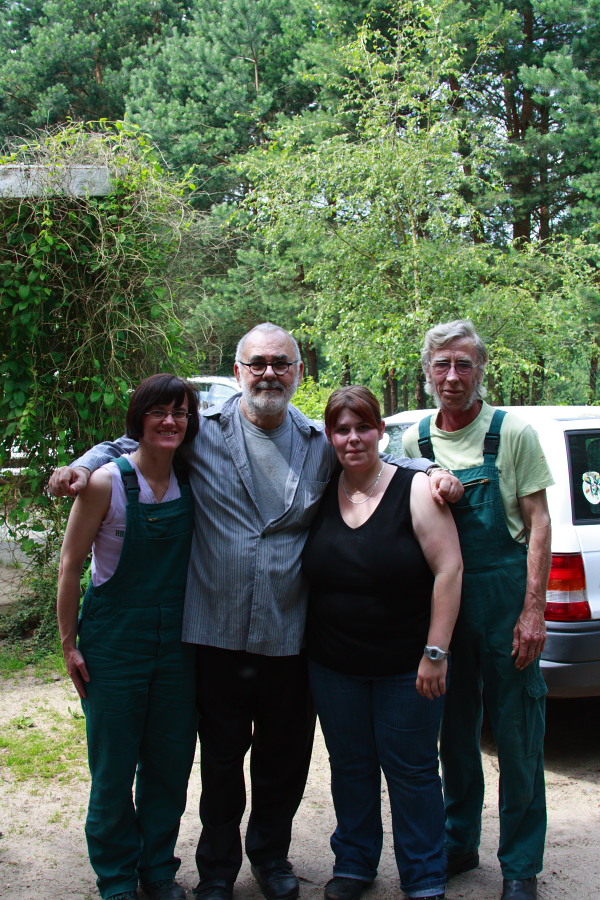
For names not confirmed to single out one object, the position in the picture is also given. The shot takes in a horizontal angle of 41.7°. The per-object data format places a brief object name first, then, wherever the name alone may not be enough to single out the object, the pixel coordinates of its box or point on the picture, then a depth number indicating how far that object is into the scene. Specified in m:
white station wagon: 3.64
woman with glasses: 2.69
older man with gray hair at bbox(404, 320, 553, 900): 2.71
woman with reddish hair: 2.64
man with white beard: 2.74
